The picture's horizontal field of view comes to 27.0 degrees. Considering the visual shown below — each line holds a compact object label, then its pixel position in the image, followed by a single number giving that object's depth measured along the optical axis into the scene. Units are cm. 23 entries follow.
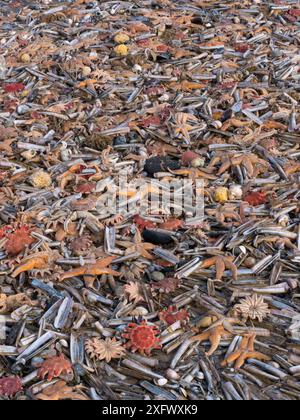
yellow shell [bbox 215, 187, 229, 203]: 408
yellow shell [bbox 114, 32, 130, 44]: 600
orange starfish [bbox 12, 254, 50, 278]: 358
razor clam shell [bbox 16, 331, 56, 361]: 313
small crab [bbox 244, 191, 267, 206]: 405
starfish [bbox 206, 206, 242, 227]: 389
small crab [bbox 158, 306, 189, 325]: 330
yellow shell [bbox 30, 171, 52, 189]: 424
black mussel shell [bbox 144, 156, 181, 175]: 437
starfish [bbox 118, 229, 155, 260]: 369
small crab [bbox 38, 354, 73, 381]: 302
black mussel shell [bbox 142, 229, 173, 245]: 377
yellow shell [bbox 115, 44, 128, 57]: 581
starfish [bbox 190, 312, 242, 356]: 317
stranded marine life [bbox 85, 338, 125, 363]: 313
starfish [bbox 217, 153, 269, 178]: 434
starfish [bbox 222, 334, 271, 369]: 309
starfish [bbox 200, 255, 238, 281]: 354
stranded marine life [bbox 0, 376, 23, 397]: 294
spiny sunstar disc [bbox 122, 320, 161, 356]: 316
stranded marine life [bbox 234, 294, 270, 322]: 330
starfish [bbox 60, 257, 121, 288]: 355
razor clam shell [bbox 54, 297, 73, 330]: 328
